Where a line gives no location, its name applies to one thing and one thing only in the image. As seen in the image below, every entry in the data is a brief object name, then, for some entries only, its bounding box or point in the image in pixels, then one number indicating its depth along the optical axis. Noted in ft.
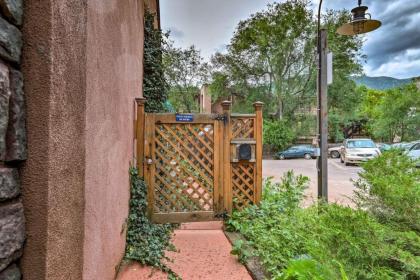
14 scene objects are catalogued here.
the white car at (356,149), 40.19
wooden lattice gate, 12.12
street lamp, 12.50
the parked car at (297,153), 53.73
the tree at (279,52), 54.44
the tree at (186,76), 47.83
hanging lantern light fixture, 10.75
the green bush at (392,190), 6.18
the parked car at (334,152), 56.08
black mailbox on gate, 12.82
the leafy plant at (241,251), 9.04
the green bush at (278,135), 58.18
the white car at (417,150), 30.30
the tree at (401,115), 50.01
